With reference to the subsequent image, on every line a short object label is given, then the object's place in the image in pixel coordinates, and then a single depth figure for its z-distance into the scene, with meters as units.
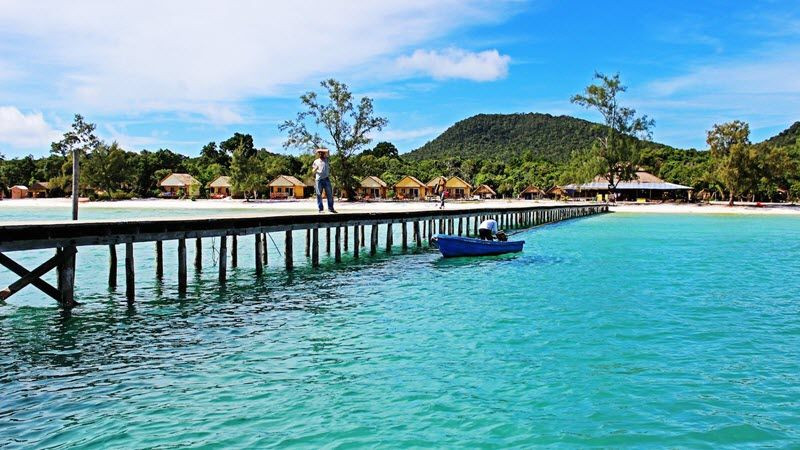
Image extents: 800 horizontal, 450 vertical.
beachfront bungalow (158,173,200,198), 93.31
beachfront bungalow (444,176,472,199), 98.62
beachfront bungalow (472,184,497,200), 101.25
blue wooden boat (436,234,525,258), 23.44
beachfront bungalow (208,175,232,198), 92.50
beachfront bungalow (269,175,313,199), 91.06
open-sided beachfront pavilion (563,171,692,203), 87.71
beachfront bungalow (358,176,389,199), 94.84
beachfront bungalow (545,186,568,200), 95.79
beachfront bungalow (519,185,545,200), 98.00
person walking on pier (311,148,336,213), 20.19
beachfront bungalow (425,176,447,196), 96.88
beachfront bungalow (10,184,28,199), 94.31
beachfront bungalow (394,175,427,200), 95.61
